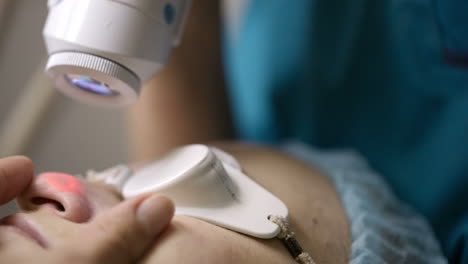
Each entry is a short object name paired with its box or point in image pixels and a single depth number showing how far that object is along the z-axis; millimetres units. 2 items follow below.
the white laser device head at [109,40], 473
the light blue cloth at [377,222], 557
